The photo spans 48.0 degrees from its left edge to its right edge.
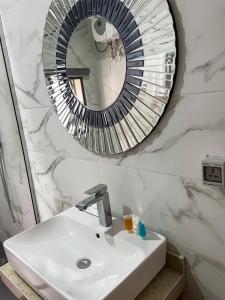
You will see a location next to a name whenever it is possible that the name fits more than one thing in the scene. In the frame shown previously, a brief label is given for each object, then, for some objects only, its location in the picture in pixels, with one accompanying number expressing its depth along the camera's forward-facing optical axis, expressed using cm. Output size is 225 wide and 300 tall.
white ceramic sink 85
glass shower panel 169
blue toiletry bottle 100
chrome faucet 108
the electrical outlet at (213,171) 77
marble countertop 92
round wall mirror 85
